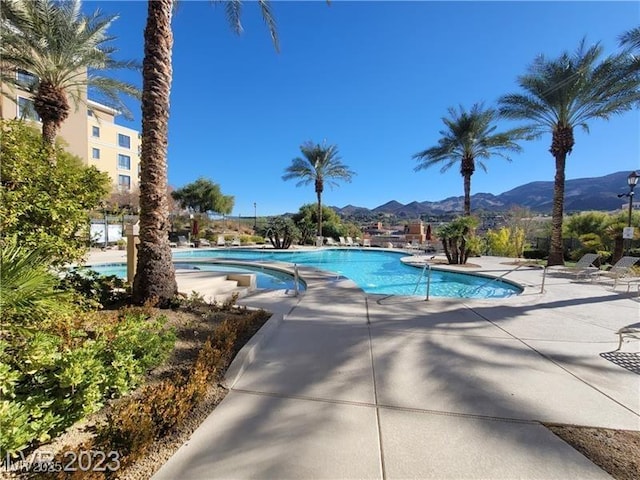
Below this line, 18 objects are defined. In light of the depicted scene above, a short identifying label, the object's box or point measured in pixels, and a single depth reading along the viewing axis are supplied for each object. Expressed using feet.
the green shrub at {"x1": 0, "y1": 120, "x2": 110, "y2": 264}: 10.65
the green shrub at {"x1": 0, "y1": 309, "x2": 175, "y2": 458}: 5.85
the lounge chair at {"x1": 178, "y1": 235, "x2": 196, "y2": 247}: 78.23
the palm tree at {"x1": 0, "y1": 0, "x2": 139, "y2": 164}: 32.83
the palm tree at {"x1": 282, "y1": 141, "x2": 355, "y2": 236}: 88.63
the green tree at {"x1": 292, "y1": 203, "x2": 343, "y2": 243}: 101.65
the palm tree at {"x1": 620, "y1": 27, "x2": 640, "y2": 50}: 28.07
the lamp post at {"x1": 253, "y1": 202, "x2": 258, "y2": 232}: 117.68
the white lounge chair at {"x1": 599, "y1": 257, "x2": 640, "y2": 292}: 28.19
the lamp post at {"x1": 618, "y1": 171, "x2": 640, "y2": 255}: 36.32
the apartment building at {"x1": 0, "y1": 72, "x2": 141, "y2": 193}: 109.91
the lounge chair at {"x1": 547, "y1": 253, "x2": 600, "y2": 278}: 32.36
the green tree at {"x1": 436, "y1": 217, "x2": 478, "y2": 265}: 45.60
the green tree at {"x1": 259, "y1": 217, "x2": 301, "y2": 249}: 72.08
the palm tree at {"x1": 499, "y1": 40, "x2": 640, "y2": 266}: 38.63
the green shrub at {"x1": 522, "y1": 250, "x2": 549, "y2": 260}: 58.23
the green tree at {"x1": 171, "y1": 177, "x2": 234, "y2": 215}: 134.10
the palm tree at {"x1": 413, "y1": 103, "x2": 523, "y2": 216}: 61.31
